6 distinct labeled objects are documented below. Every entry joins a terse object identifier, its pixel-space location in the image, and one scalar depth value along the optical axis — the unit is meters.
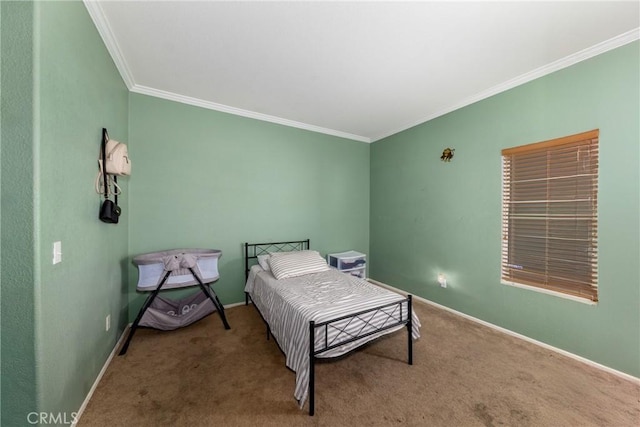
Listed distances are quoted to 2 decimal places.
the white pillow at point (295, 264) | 2.73
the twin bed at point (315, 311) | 1.67
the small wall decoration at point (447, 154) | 3.08
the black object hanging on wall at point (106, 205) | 1.82
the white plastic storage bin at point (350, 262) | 3.80
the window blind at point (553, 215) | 2.05
